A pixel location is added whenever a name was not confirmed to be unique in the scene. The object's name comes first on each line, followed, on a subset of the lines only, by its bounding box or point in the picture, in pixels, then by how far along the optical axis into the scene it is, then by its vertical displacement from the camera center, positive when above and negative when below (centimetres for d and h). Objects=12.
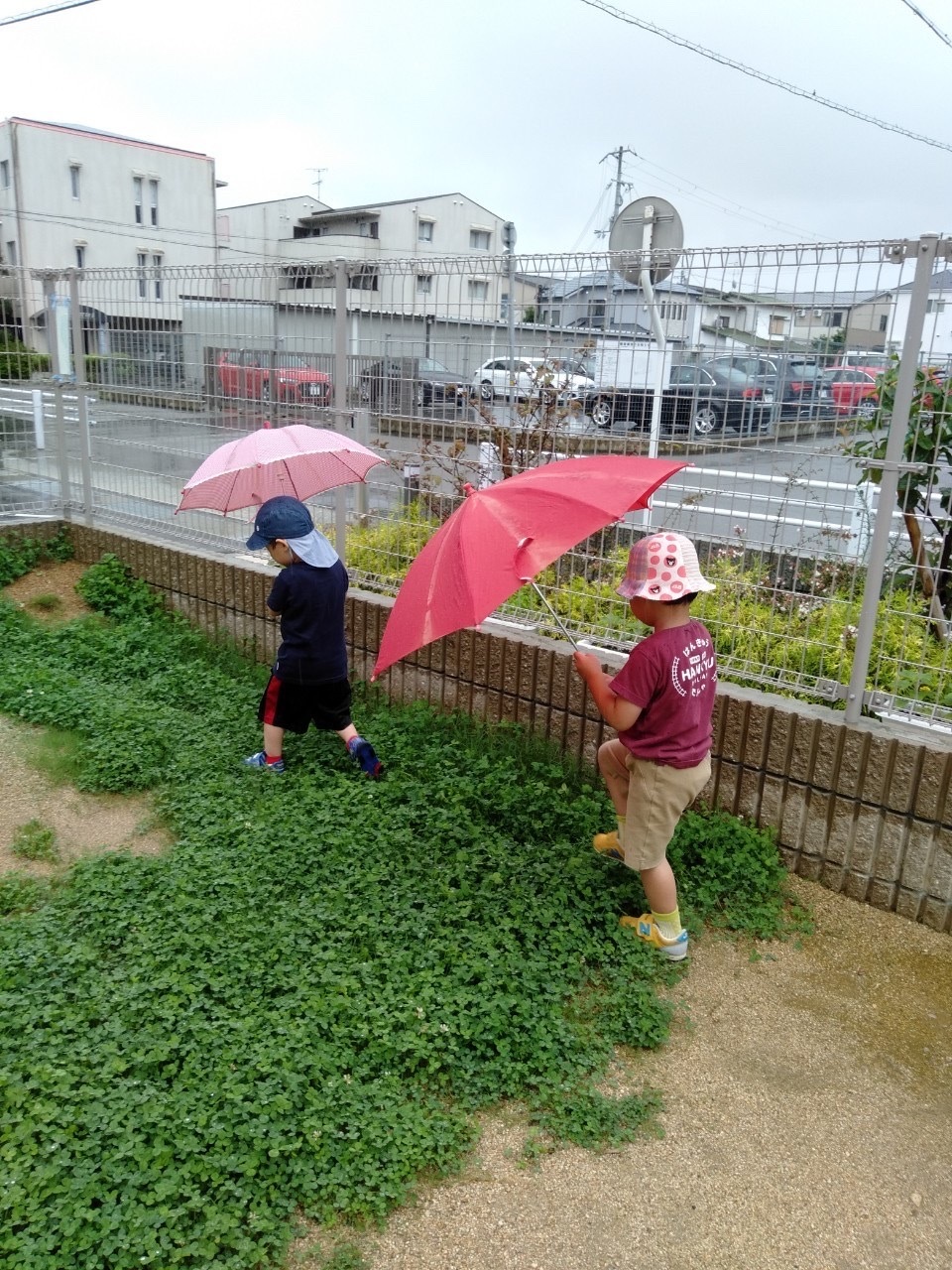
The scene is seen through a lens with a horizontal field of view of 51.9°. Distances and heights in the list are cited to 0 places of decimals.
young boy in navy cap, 470 -130
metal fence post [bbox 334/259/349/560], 546 -5
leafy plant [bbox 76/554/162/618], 693 -165
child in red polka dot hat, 329 -111
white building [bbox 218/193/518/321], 4341 +627
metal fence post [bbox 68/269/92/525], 740 -27
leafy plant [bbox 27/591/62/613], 708 -176
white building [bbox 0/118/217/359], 3731 +611
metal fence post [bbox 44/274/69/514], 755 -20
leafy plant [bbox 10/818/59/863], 412 -202
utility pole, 3359 +704
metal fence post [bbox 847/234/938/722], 363 -25
